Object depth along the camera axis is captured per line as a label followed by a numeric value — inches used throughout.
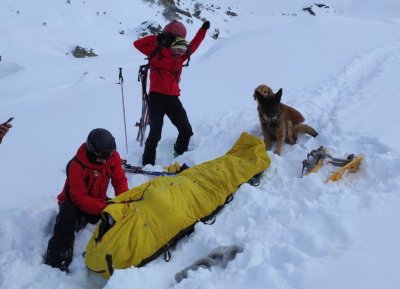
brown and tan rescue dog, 201.8
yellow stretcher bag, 127.8
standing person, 199.3
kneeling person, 139.3
